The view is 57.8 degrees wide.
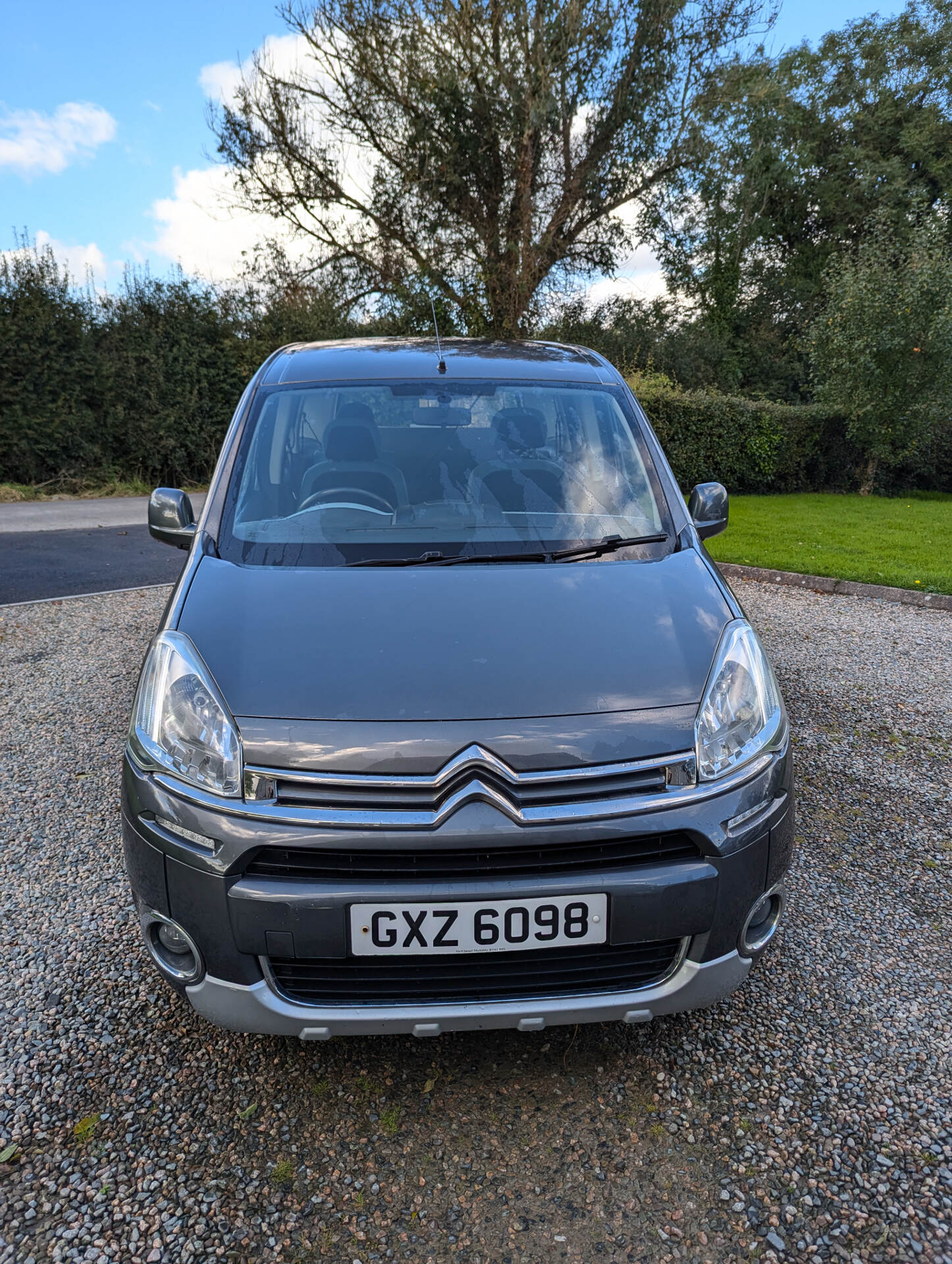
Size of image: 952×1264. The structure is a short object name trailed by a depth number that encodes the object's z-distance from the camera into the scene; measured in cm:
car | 175
